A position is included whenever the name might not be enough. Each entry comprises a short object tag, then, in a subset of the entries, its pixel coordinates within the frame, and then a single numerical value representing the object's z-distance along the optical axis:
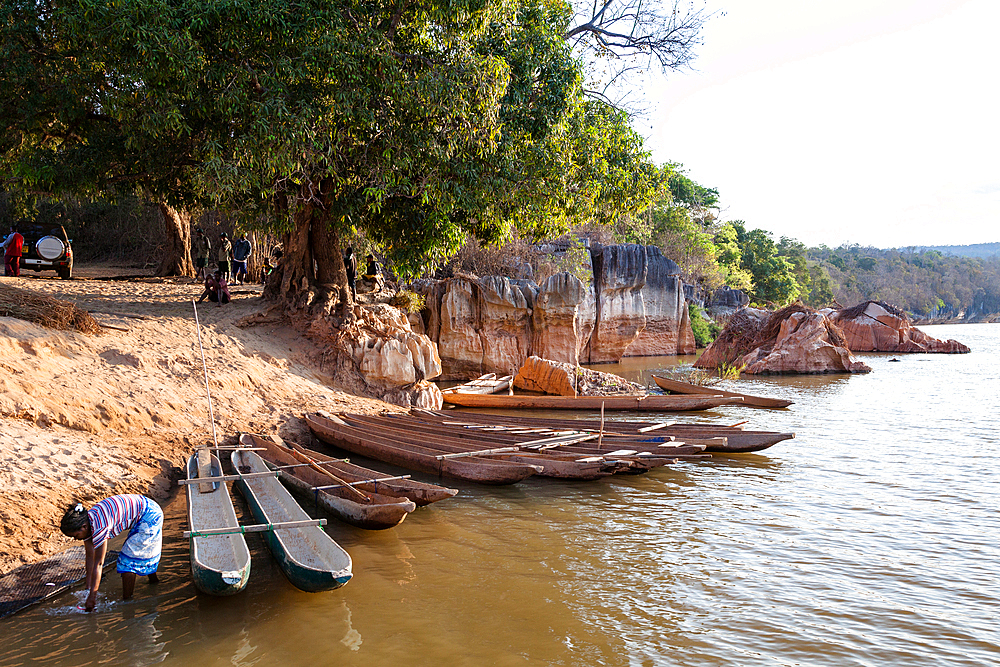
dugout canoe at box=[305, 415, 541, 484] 7.57
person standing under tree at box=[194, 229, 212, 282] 21.48
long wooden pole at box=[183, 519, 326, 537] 5.14
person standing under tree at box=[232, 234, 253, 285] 18.63
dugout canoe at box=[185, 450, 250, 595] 4.61
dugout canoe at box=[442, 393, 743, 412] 15.58
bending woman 4.67
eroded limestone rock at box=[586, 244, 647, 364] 29.66
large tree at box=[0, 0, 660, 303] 9.83
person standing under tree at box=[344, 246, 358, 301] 17.08
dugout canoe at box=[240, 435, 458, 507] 6.43
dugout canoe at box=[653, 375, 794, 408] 15.83
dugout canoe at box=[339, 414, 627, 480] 7.94
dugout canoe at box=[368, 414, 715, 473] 8.37
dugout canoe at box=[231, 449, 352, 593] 4.59
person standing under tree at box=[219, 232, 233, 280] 16.56
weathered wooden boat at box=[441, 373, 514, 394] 16.88
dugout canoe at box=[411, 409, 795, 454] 9.95
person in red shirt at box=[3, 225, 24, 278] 15.47
